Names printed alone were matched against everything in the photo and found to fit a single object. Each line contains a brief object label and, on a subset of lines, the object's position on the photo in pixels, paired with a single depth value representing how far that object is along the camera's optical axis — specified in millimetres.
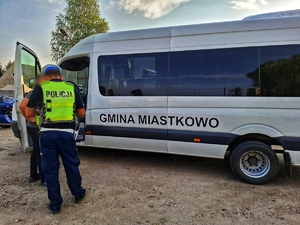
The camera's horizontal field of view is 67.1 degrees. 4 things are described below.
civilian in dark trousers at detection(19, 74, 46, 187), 3525
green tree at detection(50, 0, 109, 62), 21000
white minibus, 3457
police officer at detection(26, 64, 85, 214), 2658
